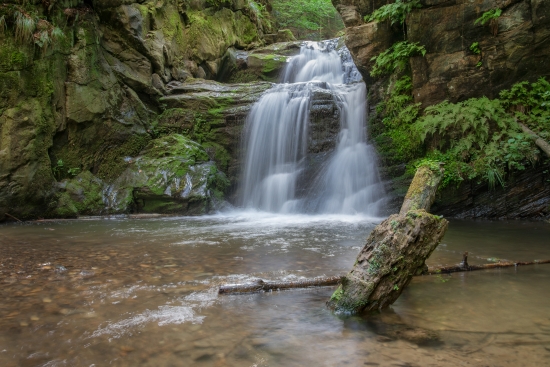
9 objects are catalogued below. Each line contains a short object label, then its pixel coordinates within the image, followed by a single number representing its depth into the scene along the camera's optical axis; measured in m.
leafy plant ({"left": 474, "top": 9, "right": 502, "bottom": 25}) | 8.40
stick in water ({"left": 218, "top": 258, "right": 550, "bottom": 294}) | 3.27
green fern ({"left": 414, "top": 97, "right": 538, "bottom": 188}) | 8.30
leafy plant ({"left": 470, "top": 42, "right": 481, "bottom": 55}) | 8.93
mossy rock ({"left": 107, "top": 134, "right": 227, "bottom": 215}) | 10.23
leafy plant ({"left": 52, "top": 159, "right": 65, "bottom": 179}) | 9.76
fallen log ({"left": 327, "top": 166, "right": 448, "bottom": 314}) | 2.78
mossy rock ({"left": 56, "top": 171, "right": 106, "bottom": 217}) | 9.53
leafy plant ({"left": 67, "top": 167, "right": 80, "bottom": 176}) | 10.06
